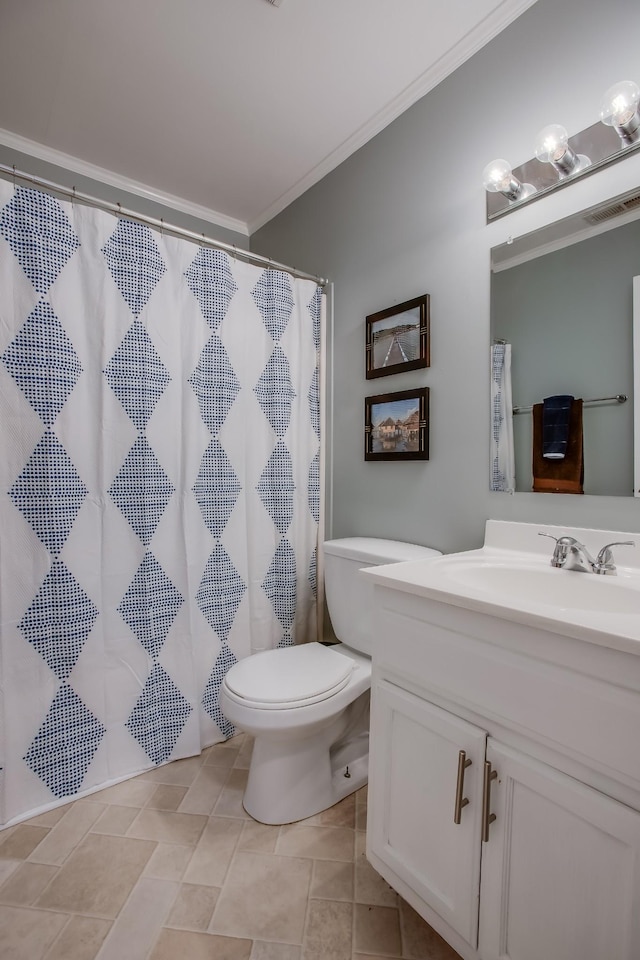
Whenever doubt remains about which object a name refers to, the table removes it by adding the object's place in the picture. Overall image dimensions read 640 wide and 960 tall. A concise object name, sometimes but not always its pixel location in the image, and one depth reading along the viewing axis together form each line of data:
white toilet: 1.34
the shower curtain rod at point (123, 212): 1.35
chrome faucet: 1.12
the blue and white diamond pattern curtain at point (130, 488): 1.40
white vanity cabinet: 0.71
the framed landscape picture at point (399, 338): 1.67
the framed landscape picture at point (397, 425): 1.68
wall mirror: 1.17
